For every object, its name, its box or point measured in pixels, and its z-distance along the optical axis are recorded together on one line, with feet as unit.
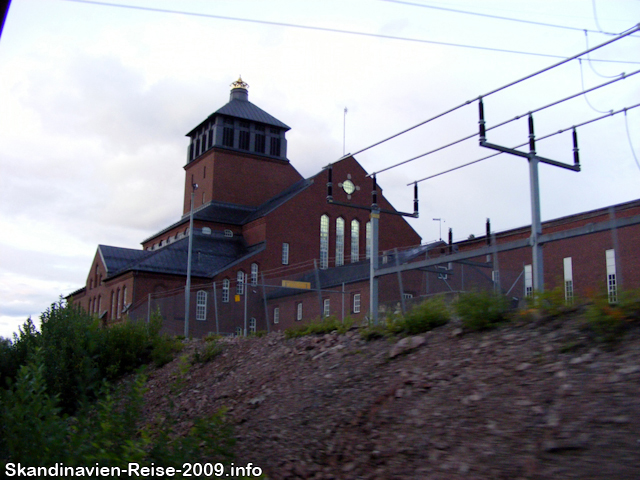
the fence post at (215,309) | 92.50
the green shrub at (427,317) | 35.24
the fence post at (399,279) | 43.75
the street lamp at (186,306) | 109.99
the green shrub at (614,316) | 24.82
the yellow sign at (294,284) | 83.21
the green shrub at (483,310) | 31.60
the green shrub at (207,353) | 54.80
